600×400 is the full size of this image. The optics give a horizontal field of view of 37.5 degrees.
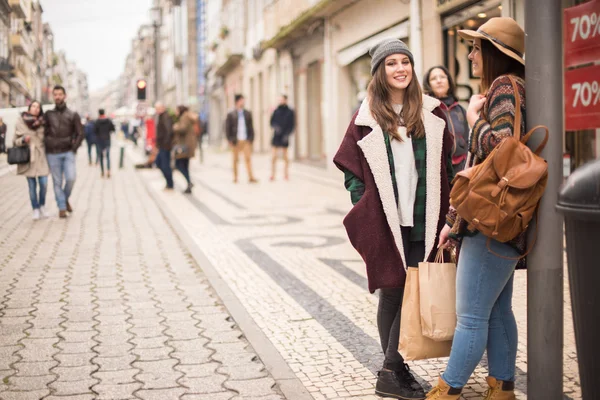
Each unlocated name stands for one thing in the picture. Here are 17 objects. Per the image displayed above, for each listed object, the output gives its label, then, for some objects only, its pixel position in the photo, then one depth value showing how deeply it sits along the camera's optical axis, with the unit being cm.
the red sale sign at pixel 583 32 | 736
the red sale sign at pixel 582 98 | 761
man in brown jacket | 1238
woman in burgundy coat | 409
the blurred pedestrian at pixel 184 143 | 1739
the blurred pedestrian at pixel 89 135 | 3134
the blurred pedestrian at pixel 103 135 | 2487
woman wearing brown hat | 360
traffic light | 2578
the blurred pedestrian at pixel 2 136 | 1374
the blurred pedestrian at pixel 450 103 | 752
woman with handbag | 1227
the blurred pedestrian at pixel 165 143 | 1795
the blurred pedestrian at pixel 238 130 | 1991
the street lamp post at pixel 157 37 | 3133
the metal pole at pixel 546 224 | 352
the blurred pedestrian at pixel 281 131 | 2053
